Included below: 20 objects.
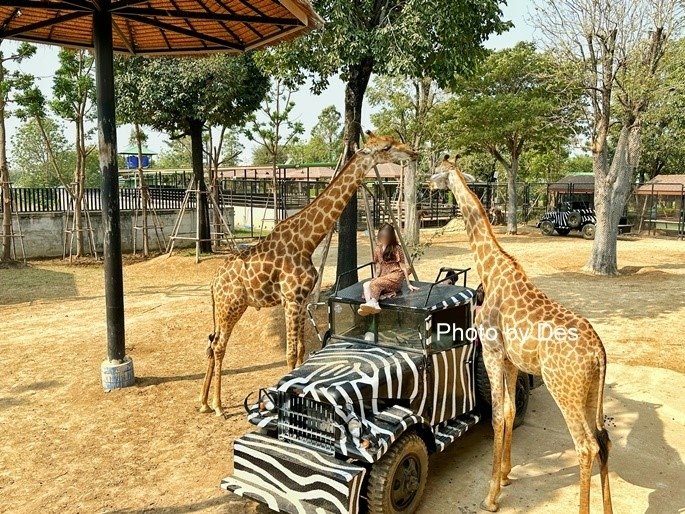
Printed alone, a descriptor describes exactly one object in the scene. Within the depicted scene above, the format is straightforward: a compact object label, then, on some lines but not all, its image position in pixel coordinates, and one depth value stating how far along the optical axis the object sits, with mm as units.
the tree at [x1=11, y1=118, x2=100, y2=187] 41975
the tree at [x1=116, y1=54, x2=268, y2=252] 17250
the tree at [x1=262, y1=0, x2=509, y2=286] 9234
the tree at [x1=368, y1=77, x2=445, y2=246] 26828
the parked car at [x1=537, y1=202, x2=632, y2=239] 25984
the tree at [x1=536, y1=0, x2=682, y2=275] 14695
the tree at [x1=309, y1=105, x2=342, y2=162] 60550
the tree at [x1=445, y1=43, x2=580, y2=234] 23469
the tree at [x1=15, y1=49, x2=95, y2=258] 17031
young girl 5328
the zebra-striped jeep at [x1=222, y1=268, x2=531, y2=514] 4176
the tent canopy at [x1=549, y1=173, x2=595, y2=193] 32181
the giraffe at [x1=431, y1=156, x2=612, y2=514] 4379
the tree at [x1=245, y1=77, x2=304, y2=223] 25456
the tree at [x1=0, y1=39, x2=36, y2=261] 16672
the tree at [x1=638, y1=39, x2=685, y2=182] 15367
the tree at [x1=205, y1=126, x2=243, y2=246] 17312
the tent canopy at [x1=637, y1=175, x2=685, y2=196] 27516
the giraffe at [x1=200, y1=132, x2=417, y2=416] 6500
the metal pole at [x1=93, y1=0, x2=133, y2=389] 7258
